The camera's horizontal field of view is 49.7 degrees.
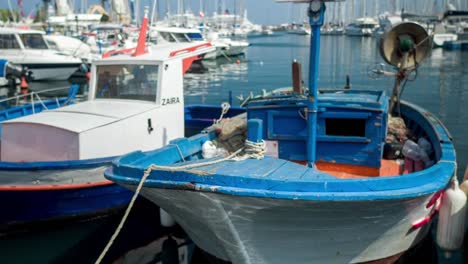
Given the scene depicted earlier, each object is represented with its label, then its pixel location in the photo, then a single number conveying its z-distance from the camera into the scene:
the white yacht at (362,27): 89.59
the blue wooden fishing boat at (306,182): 4.92
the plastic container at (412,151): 7.13
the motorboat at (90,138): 7.48
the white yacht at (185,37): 36.31
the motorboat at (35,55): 26.42
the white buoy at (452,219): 6.41
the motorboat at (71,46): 31.47
